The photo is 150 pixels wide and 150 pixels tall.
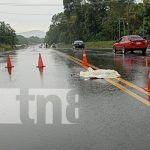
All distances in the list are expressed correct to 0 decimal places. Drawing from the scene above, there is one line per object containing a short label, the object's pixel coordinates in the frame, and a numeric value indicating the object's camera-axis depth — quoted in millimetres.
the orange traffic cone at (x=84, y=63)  10248
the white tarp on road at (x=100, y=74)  7026
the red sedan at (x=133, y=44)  16572
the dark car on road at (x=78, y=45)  31360
